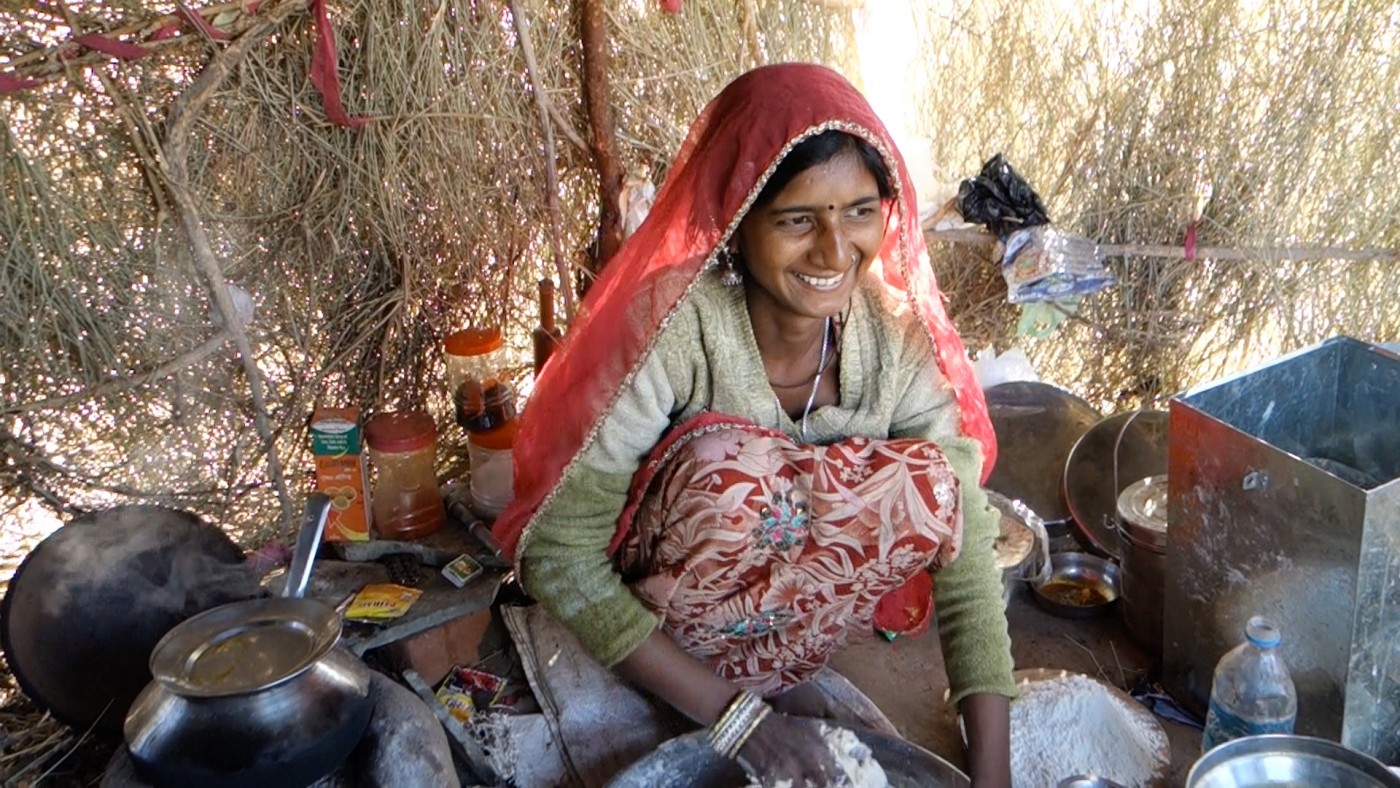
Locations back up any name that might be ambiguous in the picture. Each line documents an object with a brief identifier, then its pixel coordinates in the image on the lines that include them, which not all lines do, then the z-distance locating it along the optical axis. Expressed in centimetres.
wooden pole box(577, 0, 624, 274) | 272
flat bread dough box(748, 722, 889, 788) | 164
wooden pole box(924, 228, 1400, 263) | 311
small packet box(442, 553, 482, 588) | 230
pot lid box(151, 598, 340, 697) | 159
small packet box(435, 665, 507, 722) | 212
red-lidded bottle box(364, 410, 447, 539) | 254
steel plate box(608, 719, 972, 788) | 175
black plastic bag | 305
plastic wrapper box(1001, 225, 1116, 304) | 308
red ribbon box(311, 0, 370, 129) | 239
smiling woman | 162
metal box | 177
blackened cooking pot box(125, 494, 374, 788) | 152
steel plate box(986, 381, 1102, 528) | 298
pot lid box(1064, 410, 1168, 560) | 275
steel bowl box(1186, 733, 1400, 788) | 170
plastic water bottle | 183
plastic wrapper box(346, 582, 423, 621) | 217
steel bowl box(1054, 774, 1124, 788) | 176
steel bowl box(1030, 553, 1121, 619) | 250
